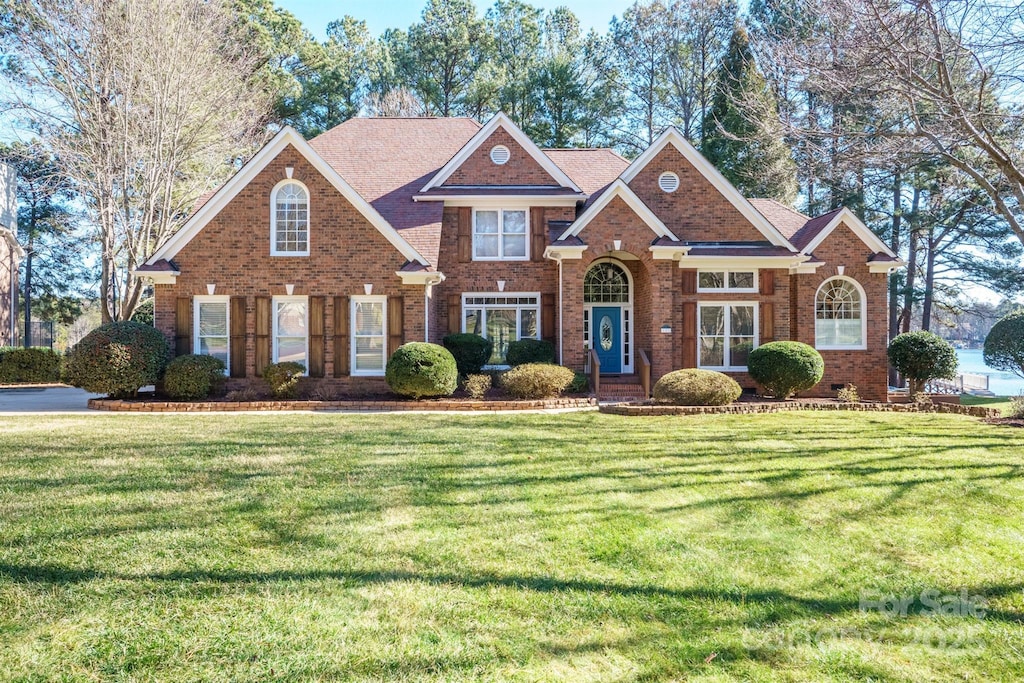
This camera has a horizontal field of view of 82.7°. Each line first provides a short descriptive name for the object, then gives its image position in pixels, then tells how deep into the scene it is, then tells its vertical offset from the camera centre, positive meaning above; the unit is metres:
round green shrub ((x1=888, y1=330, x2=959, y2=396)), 15.78 -0.31
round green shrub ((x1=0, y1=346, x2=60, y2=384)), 20.44 -0.67
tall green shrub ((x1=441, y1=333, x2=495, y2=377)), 15.33 -0.15
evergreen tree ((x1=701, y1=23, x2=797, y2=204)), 23.97 +9.31
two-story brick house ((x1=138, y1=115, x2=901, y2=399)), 15.02 +2.24
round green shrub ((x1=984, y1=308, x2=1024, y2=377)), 21.66 +0.03
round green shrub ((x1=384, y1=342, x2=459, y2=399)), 13.30 -0.59
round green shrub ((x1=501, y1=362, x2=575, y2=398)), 13.51 -0.82
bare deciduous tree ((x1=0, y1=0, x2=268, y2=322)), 16.31 +7.63
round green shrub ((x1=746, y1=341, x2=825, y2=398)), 14.06 -0.53
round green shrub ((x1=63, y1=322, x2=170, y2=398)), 13.11 -0.32
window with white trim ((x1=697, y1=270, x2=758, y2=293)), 16.81 +1.88
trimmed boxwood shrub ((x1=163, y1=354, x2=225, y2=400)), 13.49 -0.73
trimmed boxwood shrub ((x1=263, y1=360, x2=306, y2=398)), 13.92 -0.78
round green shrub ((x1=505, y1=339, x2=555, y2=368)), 15.52 -0.16
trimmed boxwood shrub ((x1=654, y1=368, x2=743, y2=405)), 12.56 -0.95
